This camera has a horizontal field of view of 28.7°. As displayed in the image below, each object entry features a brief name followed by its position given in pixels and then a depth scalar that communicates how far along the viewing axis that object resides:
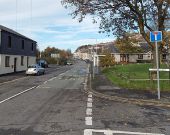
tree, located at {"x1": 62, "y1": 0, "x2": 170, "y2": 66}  22.06
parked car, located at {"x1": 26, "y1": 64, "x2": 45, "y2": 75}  41.03
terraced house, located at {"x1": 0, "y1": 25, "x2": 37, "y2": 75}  40.47
